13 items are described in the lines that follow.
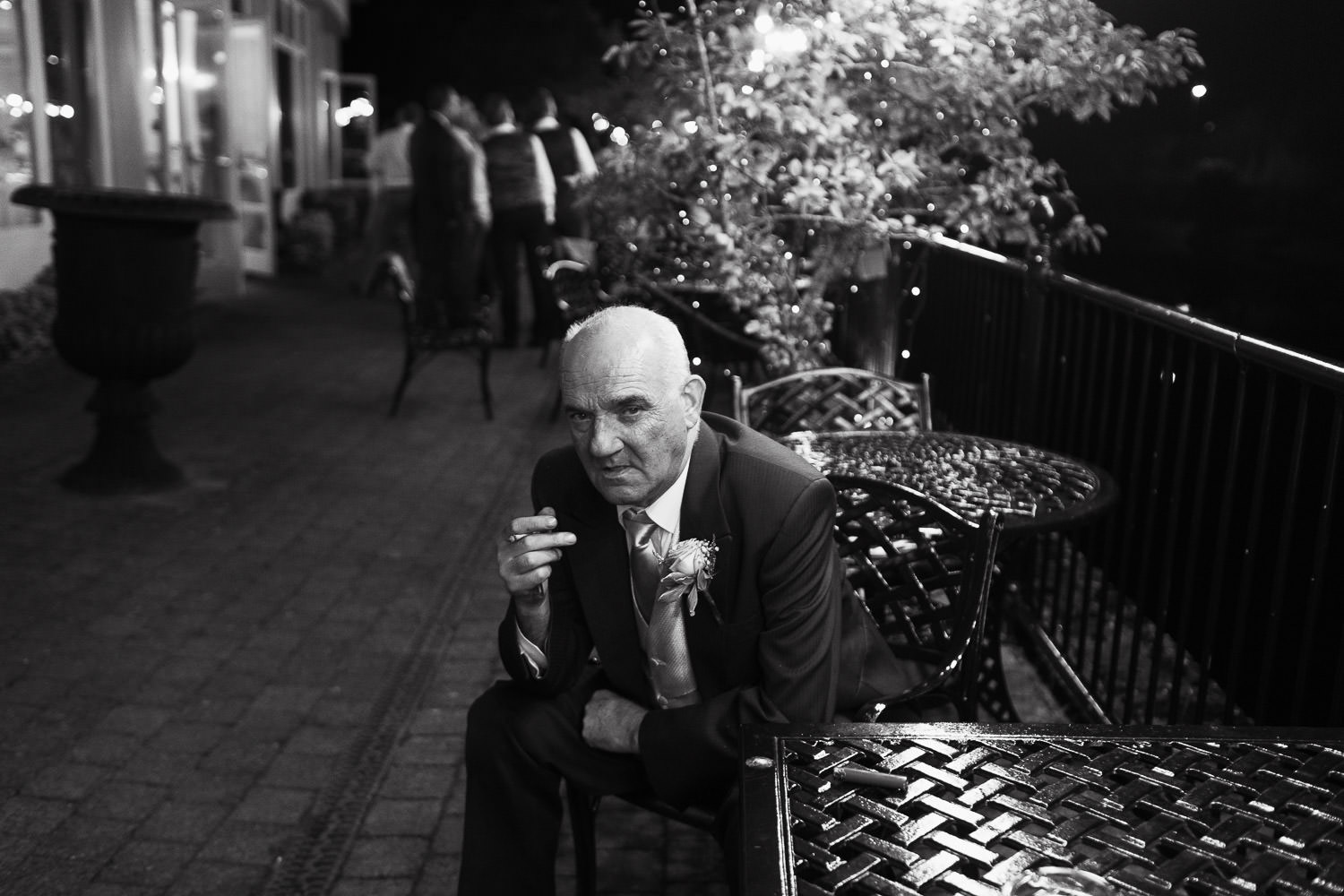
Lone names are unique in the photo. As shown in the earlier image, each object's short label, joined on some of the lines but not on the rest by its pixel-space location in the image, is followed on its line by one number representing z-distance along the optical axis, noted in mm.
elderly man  2396
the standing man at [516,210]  11625
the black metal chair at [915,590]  2699
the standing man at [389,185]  15328
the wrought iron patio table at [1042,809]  1618
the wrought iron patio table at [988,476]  3363
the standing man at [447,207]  11438
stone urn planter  6293
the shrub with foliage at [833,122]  5121
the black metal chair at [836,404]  4523
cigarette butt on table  1822
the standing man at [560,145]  12516
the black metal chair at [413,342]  8766
